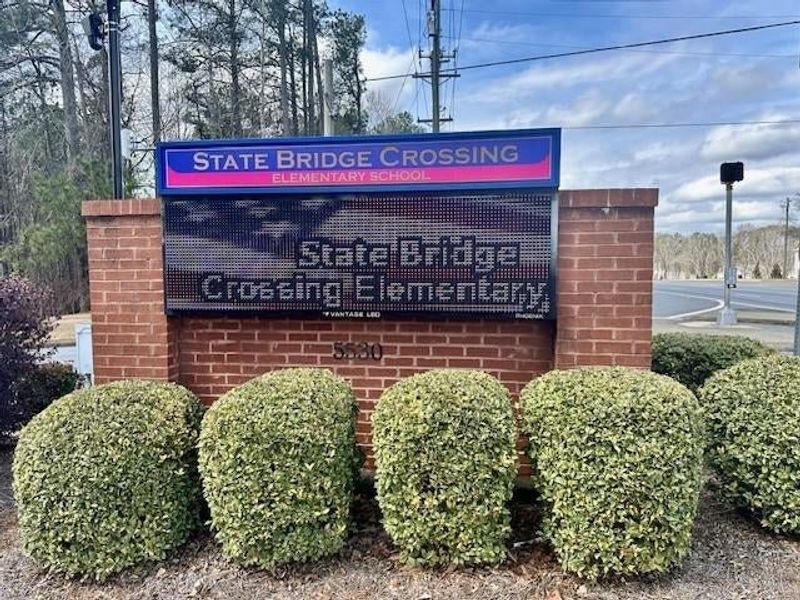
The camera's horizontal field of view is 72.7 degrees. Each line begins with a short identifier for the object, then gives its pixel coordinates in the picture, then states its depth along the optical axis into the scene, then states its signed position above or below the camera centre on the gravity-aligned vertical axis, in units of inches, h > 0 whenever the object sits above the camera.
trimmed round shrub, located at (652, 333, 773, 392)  195.8 -32.2
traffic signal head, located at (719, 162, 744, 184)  530.7 +94.0
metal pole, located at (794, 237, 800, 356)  219.3 -29.6
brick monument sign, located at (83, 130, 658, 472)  137.3 +1.5
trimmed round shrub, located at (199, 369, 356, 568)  104.7 -40.5
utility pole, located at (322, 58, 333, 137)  467.3 +161.7
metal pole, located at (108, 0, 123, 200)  221.3 +74.5
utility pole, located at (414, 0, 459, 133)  675.4 +273.0
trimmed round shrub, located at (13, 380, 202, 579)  106.9 -43.0
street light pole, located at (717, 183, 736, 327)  553.8 -4.9
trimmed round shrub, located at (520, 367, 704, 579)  99.3 -38.7
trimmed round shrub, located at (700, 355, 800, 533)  113.2 -36.7
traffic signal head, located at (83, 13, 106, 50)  239.6 +108.8
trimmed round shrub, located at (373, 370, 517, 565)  103.6 -39.7
